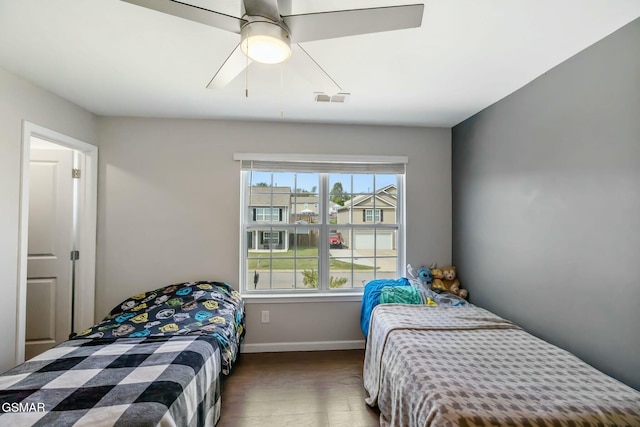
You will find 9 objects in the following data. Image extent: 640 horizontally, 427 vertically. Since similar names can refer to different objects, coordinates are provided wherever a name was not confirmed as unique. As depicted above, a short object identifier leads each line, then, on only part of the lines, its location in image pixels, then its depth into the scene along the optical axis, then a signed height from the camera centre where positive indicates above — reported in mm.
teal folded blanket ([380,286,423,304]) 2428 -704
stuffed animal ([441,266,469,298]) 2788 -660
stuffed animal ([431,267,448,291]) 2795 -657
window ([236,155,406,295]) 2938 -97
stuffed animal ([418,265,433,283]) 2836 -609
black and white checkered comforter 1109 -806
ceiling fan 1008 +760
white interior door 2533 -323
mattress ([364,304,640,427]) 1131 -795
